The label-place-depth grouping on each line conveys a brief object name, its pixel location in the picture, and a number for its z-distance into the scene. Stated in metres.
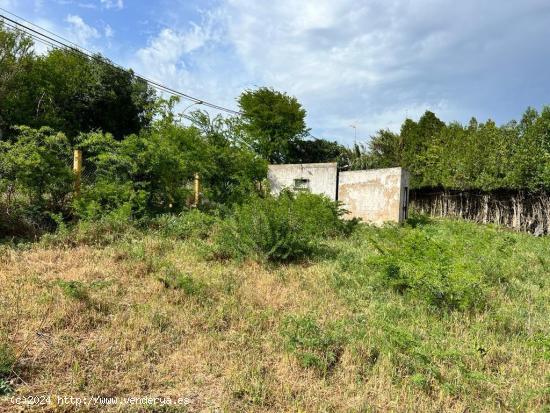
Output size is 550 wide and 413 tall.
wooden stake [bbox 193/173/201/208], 12.45
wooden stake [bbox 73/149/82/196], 8.30
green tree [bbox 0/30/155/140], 19.20
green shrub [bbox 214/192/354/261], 6.68
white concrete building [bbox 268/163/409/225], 12.94
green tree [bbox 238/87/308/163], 25.44
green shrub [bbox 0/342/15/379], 2.82
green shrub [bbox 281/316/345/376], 3.22
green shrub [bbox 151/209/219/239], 8.24
